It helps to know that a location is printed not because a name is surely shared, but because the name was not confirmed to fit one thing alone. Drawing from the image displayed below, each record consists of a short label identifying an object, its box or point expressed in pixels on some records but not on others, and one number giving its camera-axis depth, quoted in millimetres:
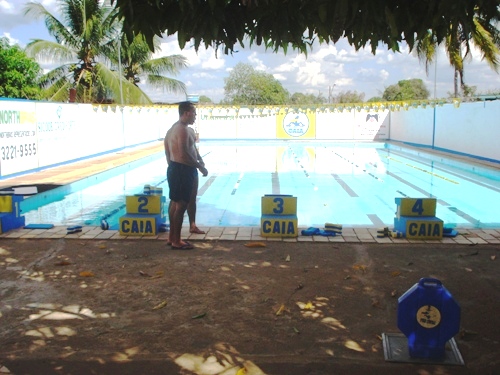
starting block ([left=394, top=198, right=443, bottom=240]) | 6074
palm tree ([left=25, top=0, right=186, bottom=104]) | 22547
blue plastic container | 2961
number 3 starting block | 6223
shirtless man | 5609
